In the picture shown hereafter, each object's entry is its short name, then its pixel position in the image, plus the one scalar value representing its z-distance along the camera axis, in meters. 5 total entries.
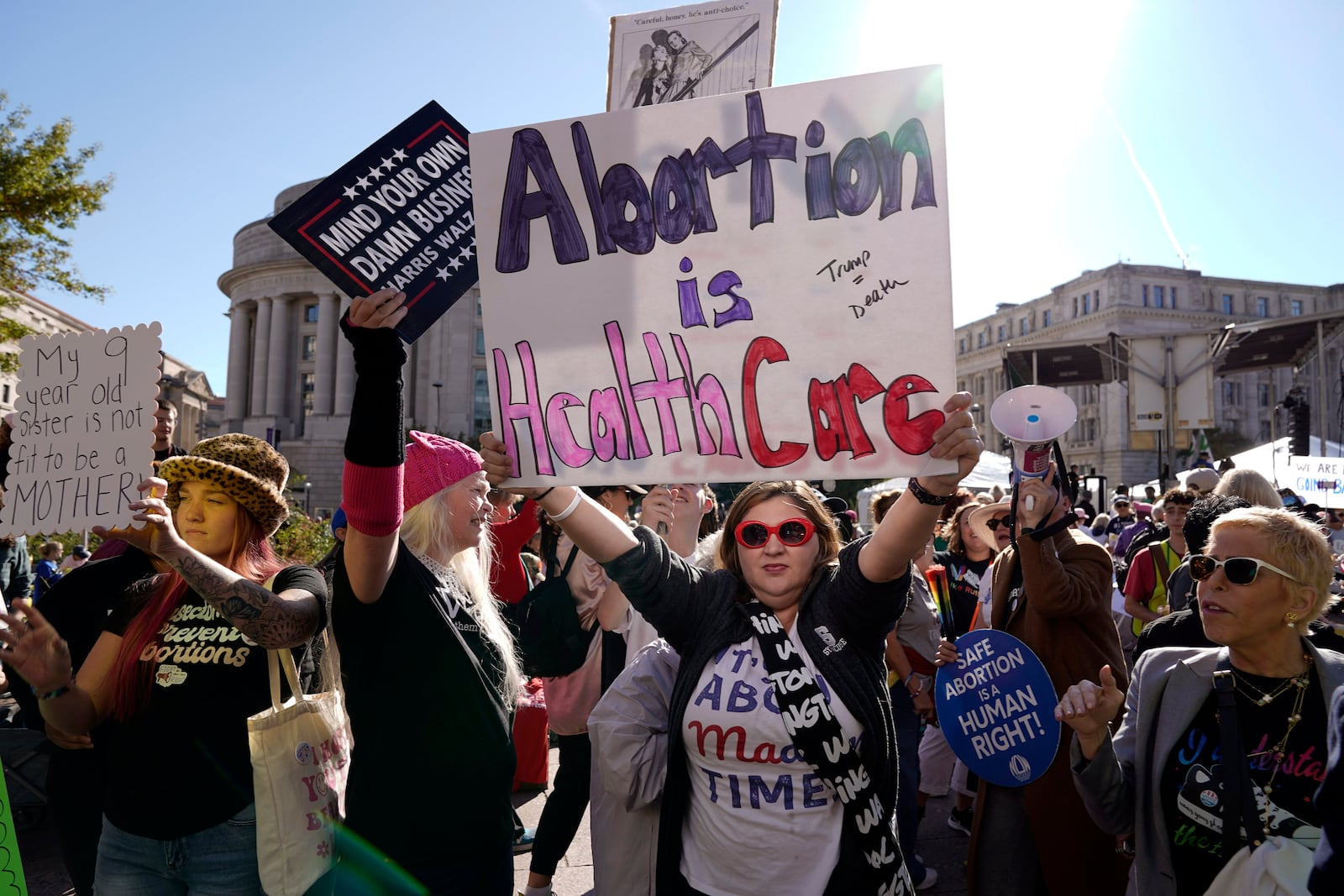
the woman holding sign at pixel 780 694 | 2.17
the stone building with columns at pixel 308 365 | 56.97
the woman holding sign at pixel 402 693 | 2.08
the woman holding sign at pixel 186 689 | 2.30
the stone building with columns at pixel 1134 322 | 62.50
